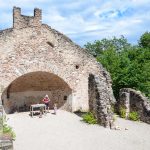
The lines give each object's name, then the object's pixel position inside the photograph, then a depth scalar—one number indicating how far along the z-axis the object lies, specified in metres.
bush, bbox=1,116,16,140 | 5.96
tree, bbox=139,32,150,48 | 18.30
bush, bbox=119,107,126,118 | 8.77
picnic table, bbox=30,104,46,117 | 8.76
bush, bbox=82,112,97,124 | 7.84
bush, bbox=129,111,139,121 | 8.36
